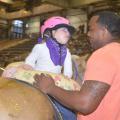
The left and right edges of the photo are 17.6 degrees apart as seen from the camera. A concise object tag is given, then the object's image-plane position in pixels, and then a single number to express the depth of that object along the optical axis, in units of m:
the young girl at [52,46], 3.62
